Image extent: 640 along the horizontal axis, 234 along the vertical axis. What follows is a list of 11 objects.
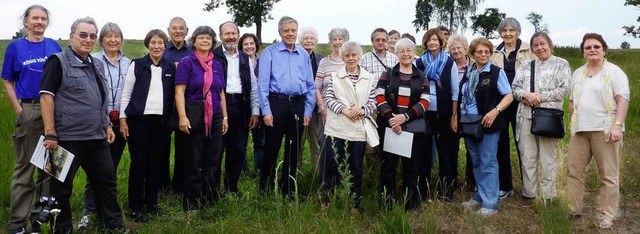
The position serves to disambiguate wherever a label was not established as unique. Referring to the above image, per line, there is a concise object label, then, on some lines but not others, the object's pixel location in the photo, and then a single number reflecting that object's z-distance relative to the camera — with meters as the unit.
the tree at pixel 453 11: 60.59
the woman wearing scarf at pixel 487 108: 5.28
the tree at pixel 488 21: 64.19
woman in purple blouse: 4.77
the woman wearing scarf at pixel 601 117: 4.72
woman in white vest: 5.07
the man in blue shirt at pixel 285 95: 5.48
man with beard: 5.38
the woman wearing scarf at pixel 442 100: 5.41
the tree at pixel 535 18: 89.04
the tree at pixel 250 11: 45.44
